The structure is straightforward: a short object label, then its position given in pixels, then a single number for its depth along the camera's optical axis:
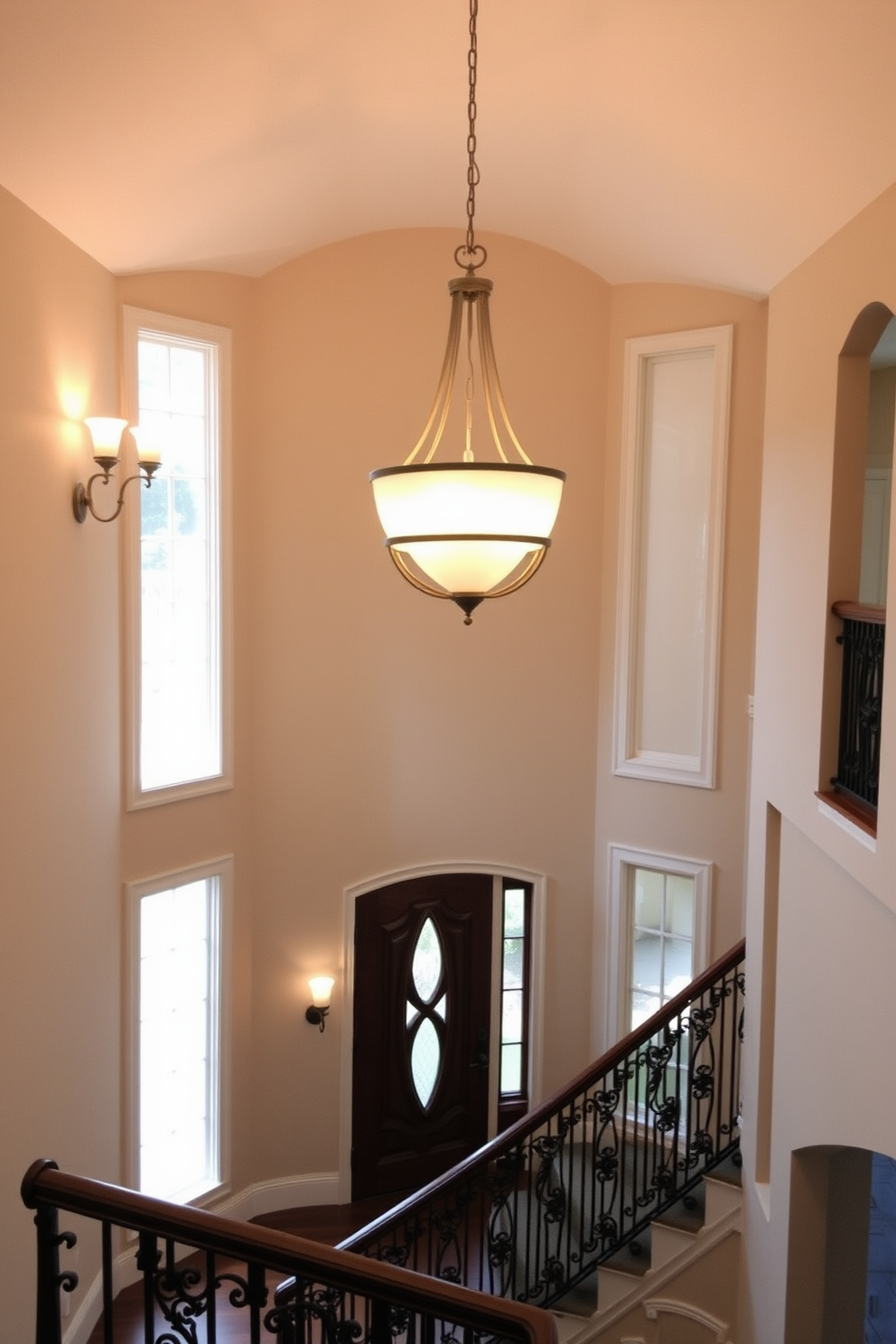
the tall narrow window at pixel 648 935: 7.80
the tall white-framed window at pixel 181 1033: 7.20
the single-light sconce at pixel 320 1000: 7.80
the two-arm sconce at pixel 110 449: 5.48
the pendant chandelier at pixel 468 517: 2.92
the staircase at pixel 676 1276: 6.16
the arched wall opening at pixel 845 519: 4.71
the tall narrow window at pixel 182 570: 7.00
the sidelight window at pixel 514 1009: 8.35
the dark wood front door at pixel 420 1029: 8.12
